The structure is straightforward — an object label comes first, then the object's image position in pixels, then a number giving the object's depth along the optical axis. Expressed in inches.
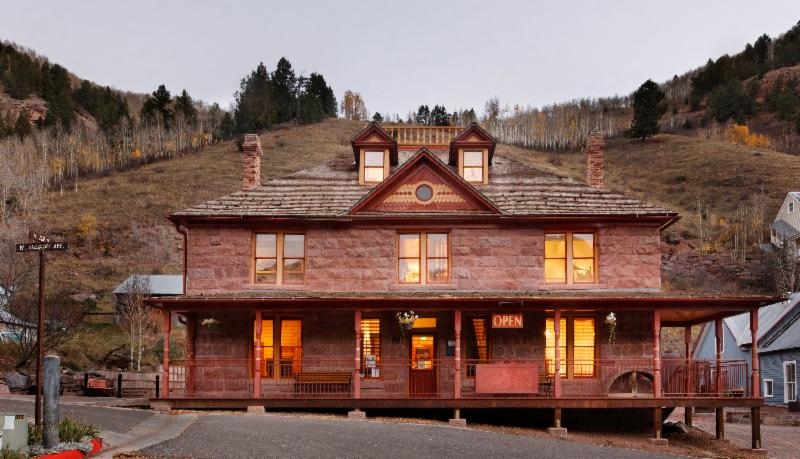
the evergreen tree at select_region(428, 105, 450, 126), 5502.0
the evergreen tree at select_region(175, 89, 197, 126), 4874.5
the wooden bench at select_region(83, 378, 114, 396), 1138.0
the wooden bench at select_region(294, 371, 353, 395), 951.6
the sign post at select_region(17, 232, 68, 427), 555.2
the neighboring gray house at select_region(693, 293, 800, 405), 1305.4
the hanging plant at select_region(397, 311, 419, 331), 933.8
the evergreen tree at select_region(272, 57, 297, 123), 5039.4
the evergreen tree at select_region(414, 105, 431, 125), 5777.6
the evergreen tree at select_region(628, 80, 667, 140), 4284.0
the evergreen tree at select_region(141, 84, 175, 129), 4692.4
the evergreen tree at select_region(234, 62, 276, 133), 4869.6
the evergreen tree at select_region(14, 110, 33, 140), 4153.1
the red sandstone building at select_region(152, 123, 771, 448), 954.1
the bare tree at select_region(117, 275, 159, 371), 1576.0
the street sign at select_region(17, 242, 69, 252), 571.8
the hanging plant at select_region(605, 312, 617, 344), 922.7
